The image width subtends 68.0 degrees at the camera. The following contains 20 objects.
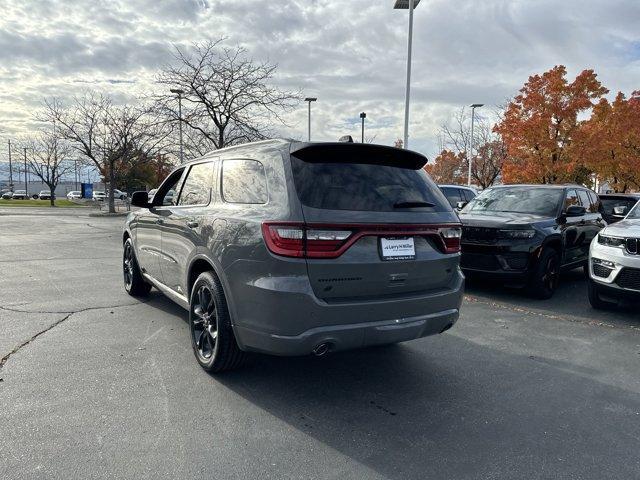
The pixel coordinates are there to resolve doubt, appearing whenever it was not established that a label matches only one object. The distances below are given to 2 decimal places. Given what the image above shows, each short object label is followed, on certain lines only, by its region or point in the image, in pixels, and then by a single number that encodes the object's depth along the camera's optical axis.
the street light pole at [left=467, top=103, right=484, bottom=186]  29.92
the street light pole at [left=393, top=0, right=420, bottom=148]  16.25
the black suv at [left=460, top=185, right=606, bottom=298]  6.80
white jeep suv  5.63
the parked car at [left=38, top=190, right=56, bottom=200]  64.25
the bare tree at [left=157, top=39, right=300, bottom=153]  17.42
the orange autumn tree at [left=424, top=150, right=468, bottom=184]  45.24
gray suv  3.10
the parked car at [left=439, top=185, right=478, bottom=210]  16.20
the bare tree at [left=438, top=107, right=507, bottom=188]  33.34
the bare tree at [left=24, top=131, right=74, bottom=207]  40.38
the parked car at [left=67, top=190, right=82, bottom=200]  58.06
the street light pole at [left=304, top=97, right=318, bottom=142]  26.09
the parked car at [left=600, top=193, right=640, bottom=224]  12.03
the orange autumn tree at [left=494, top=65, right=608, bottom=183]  18.25
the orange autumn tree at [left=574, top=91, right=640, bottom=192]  21.83
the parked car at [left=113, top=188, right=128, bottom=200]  50.54
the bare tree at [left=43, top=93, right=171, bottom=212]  26.44
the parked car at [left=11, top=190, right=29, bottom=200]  63.40
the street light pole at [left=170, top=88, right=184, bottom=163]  17.68
